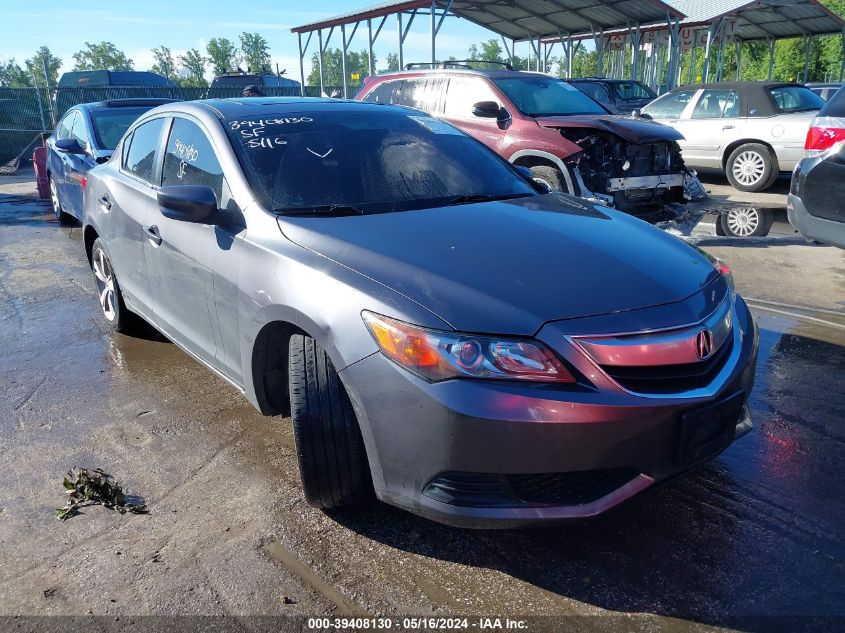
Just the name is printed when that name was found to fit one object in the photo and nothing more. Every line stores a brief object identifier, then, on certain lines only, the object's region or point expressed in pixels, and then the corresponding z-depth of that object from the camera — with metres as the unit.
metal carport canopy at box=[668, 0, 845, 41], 22.34
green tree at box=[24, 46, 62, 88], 88.87
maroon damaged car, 7.73
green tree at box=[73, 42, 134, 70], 104.25
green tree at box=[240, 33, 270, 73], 112.62
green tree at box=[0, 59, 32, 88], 89.06
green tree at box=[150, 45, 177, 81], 102.65
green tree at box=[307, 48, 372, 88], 95.28
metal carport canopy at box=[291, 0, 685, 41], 20.42
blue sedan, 7.74
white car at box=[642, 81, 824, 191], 10.74
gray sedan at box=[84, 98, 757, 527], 2.25
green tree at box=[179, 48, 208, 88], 98.31
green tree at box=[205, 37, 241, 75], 101.06
